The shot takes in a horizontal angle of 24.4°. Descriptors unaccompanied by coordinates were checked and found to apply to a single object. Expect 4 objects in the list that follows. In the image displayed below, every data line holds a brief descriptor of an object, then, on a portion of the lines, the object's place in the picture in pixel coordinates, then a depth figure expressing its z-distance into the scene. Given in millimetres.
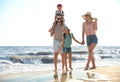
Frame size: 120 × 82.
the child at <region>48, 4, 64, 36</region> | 7579
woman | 8688
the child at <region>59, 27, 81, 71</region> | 8366
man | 7723
